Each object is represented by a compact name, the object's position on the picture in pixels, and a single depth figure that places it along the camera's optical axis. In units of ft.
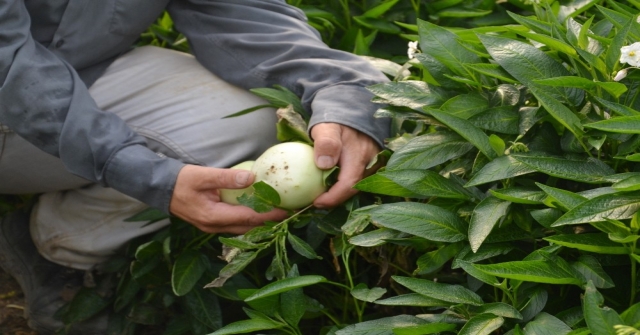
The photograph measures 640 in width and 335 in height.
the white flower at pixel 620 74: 6.30
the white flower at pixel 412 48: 7.03
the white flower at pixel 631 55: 6.21
